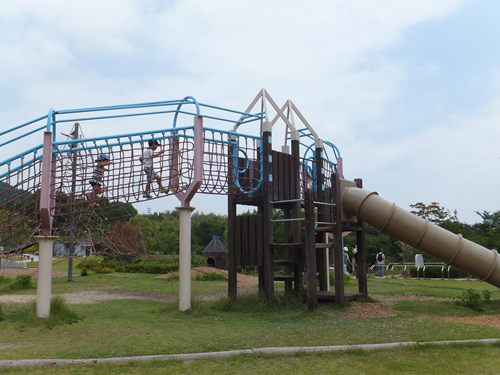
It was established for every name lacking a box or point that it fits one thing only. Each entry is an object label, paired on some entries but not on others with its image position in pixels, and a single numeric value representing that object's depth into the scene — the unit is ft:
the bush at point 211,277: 68.59
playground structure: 32.37
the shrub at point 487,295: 36.42
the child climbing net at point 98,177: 33.32
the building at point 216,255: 99.45
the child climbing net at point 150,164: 33.96
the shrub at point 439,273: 78.54
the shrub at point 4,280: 58.89
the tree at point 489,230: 102.17
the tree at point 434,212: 129.39
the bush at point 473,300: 35.26
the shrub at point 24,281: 52.95
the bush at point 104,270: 87.35
